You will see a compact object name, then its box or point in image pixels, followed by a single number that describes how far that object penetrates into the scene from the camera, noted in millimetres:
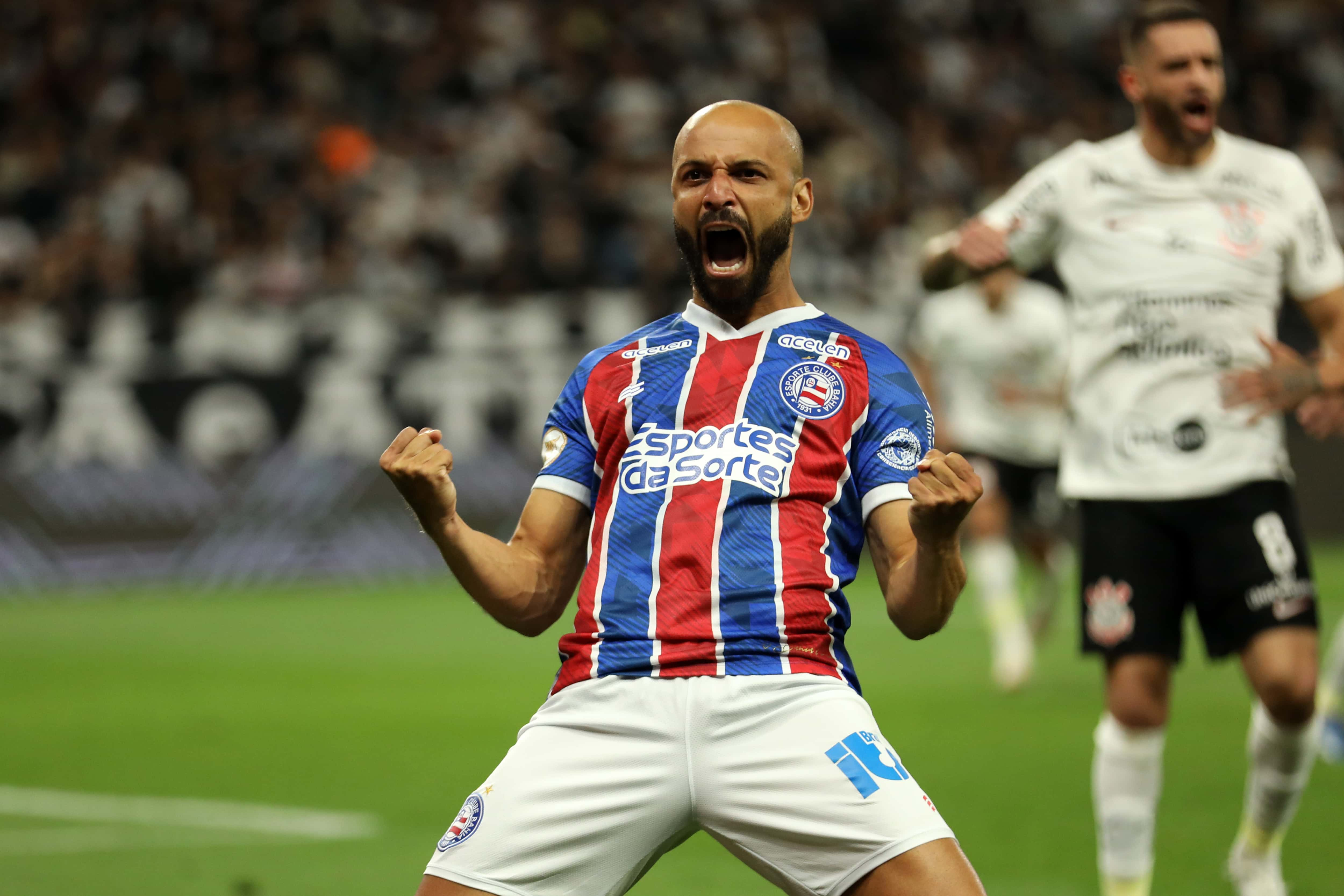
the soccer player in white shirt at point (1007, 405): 21766
